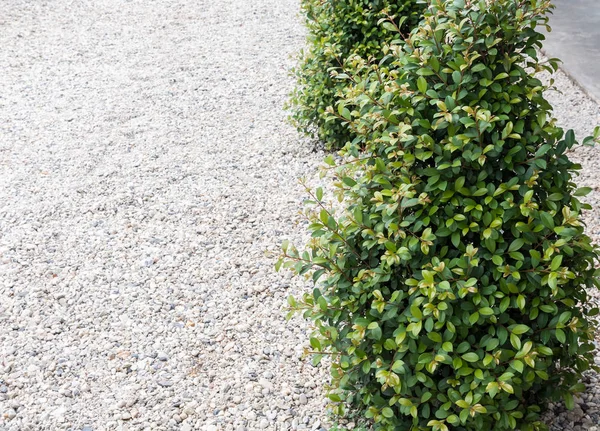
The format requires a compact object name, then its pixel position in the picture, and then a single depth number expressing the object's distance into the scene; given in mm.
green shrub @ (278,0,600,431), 1990
